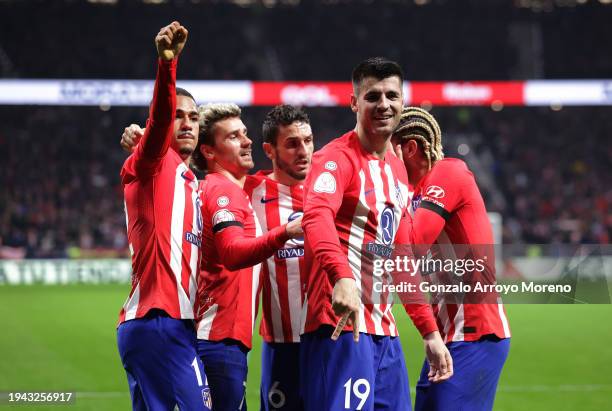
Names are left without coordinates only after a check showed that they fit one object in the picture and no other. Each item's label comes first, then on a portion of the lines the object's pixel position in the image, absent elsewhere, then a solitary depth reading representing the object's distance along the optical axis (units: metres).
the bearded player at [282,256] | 9.51
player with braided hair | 8.32
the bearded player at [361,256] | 7.23
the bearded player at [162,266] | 7.61
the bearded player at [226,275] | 8.70
